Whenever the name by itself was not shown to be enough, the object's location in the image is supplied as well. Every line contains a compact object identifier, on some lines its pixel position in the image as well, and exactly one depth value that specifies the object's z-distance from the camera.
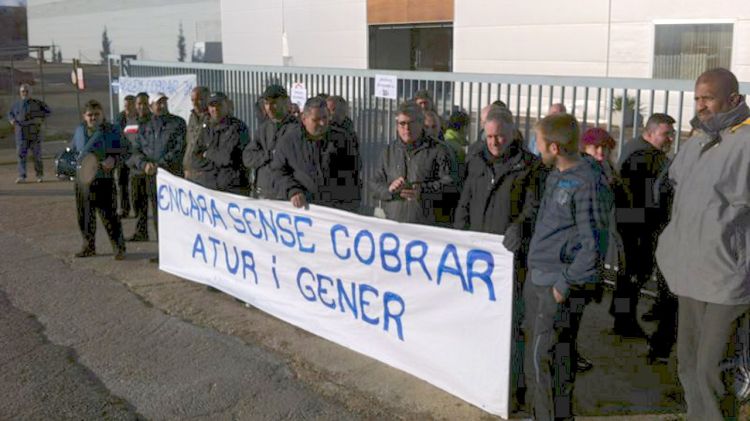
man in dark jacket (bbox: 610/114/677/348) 6.05
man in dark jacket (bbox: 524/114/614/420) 4.21
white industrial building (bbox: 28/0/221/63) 63.75
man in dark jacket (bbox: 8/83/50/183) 15.62
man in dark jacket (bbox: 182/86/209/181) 8.41
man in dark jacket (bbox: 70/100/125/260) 9.12
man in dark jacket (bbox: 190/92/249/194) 7.98
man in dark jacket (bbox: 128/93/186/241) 9.55
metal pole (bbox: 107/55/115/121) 16.36
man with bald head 4.13
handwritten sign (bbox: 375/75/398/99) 9.63
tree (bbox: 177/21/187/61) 63.94
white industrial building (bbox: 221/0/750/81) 23.05
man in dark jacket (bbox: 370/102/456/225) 6.01
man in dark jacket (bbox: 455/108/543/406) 5.03
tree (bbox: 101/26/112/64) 72.62
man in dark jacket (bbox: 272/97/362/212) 6.63
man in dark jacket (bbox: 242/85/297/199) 7.55
